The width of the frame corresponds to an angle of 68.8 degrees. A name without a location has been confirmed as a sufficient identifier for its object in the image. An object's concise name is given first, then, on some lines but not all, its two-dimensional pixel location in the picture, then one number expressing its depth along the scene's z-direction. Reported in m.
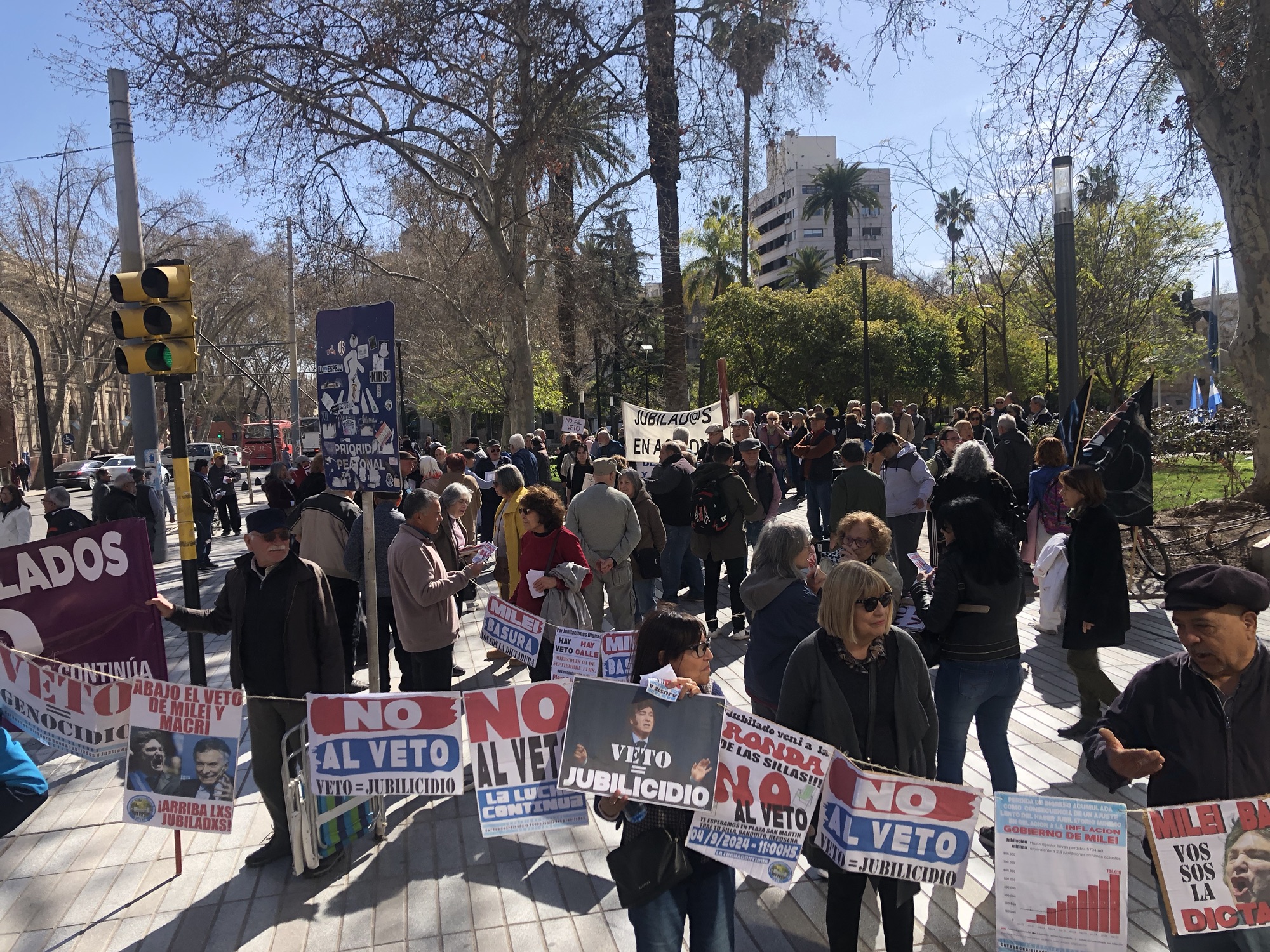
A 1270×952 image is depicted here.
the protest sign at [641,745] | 3.17
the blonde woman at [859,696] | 3.32
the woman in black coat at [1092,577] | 5.46
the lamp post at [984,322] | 30.85
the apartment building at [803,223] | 98.75
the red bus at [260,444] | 48.70
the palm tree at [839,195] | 63.53
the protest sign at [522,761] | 3.56
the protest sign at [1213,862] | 2.66
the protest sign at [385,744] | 3.94
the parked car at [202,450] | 44.97
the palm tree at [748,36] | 16.30
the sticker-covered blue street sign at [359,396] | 5.11
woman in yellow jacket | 7.69
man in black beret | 2.72
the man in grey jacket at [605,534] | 7.45
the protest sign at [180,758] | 4.31
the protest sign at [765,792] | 3.17
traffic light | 6.05
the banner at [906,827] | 3.09
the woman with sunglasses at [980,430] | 14.60
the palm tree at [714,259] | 53.28
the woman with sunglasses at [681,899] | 3.10
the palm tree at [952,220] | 70.01
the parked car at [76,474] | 38.62
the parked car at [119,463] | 35.68
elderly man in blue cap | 4.68
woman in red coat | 6.55
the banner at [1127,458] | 8.98
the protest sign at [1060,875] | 2.76
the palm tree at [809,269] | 65.12
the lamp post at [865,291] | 22.64
